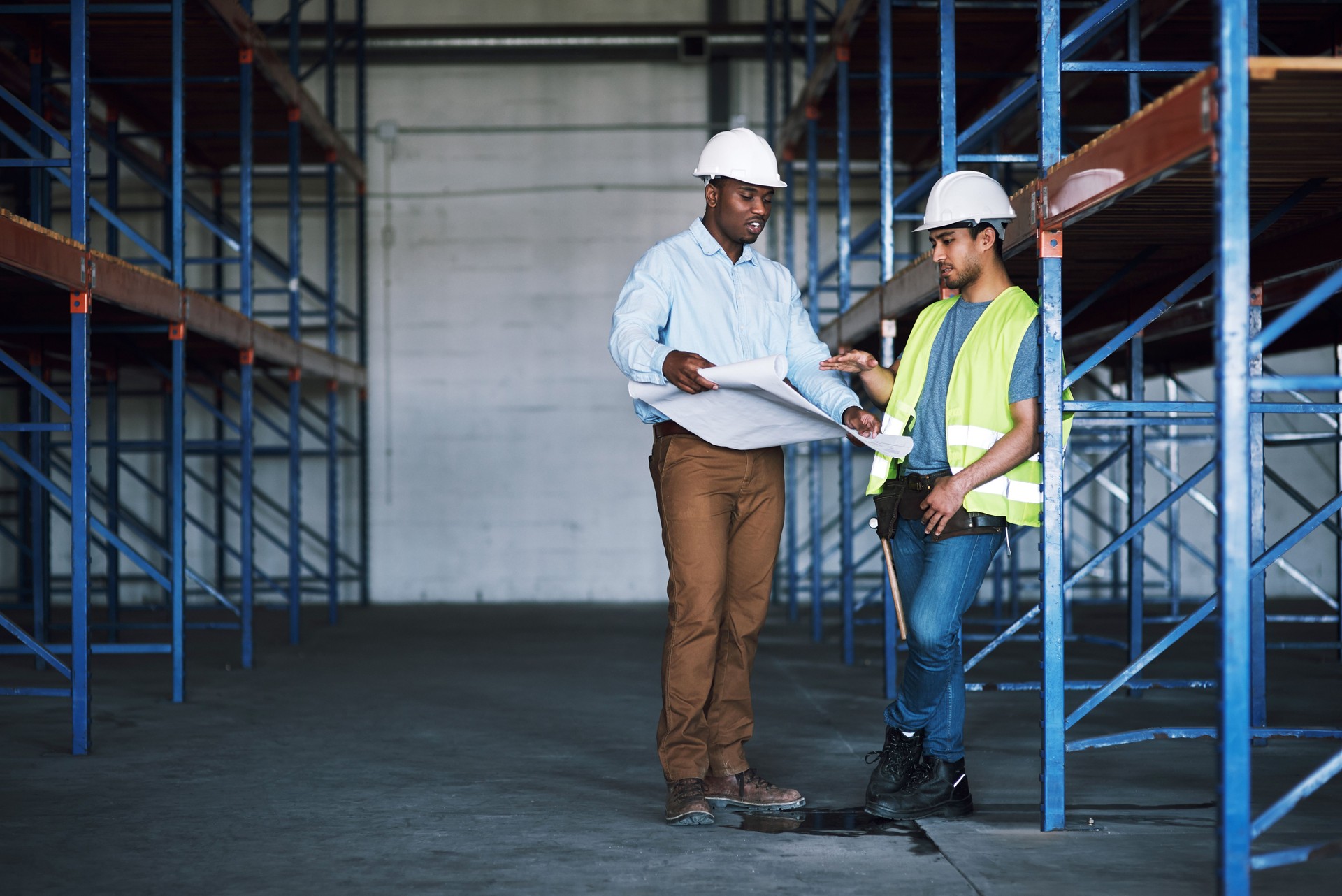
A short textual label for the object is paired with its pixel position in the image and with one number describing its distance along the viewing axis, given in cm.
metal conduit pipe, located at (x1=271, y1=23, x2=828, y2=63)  1385
